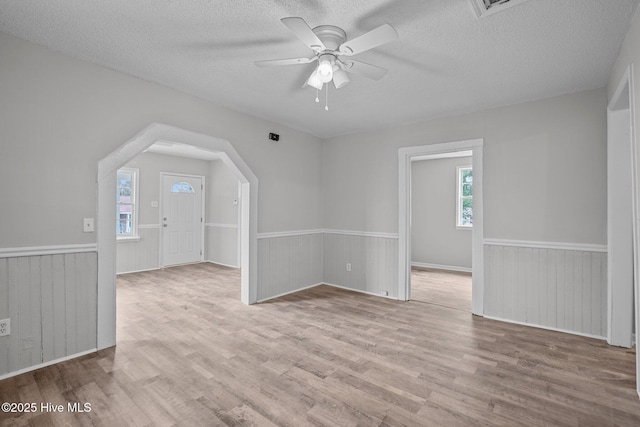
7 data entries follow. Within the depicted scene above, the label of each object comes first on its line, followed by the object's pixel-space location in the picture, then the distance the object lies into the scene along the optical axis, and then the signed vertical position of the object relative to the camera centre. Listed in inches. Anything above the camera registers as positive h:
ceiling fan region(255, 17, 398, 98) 67.9 +41.6
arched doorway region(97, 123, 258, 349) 106.0 +3.5
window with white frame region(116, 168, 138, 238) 230.1 +7.7
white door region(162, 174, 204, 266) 252.5 -5.2
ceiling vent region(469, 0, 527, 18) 70.4 +49.7
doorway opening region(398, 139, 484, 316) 145.3 -0.4
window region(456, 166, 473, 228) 251.0 +14.2
